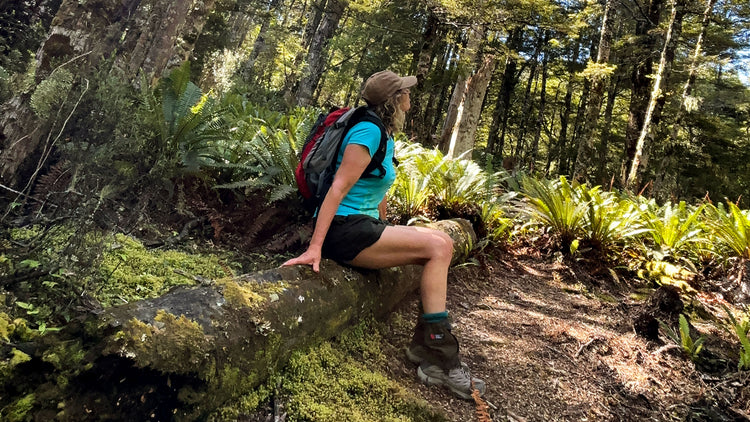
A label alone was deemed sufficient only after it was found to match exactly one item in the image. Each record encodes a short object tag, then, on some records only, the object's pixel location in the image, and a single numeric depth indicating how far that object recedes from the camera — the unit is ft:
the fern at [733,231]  18.15
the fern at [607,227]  19.08
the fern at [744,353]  10.28
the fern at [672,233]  18.78
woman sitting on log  8.34
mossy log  4.67
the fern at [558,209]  19.54
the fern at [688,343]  11.61
